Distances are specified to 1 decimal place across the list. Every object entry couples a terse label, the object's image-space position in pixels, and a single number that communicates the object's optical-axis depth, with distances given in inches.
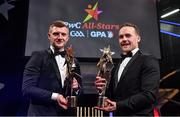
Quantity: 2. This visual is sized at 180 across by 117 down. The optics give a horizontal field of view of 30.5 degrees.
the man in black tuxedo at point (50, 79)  93.2
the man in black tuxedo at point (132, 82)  89.0
